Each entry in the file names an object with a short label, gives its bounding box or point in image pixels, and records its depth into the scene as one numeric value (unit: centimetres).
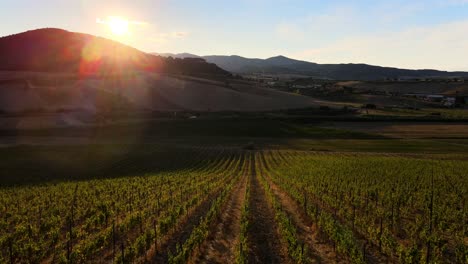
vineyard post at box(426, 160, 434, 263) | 1869
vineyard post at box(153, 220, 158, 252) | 1982
